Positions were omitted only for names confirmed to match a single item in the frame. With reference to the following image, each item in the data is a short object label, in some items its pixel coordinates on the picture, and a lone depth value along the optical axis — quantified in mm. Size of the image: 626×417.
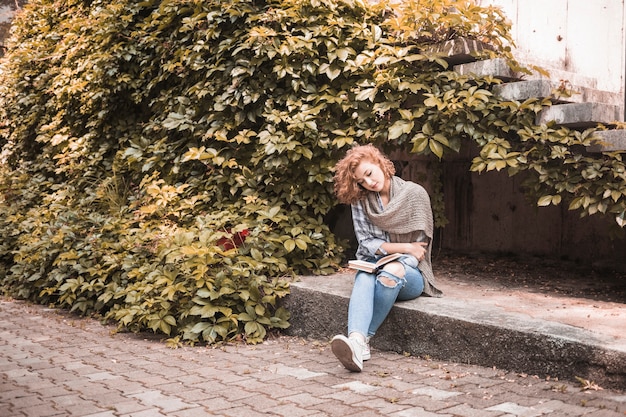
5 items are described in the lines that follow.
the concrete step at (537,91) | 4551
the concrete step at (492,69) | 4746
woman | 3910
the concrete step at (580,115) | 4277
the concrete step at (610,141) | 4168
